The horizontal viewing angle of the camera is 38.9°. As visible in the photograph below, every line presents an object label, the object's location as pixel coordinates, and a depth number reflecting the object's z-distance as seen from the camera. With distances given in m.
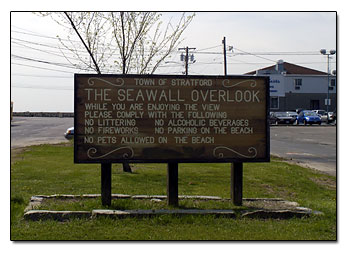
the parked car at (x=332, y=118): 52.88
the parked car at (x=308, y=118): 49.66
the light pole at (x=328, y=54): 40.66
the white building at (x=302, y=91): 67.19
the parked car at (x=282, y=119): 52.00
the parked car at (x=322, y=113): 56.59
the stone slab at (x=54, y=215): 7.19
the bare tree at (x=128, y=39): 13.31
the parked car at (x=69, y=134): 26.57
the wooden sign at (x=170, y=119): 7.66
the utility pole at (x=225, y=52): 43.25
